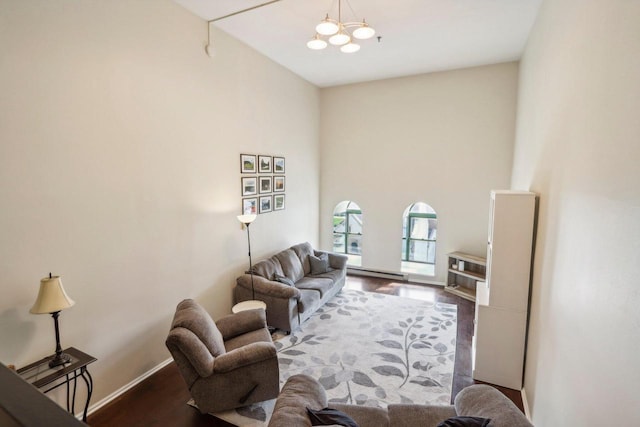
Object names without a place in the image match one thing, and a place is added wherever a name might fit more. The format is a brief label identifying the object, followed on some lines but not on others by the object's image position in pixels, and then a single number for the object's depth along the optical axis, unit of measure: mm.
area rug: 3123
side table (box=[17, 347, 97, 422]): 2262
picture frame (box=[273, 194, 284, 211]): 5517
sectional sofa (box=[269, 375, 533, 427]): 1820
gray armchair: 2605
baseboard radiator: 6582
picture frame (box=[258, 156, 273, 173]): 5077
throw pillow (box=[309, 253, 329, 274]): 5637
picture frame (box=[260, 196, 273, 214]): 5176
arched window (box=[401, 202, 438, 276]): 6477
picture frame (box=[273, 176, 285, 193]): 5494
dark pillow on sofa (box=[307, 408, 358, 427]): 1765
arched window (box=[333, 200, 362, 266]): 7168
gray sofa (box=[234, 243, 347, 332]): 4250
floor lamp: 4237
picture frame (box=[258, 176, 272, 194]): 5116
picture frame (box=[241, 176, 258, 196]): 4738
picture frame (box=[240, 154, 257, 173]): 4680
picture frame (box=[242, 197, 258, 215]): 4785
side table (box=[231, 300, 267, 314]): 3988
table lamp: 2264
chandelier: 2971
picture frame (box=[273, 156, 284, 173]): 5457
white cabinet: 3109
